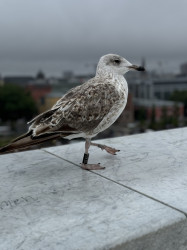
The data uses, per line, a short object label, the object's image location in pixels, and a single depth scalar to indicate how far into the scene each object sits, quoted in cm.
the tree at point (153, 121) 6425
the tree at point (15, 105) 6147
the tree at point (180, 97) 7965
